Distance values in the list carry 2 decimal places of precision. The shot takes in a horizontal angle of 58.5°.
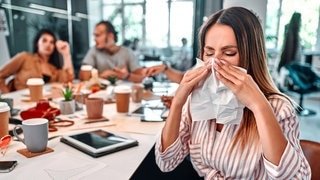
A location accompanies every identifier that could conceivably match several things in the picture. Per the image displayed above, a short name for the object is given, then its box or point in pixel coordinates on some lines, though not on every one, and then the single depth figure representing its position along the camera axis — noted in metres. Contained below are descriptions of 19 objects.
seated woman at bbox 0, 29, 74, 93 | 2.41
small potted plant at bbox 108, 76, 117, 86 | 2.21
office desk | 0.84
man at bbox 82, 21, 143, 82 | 2.74
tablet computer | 0.99
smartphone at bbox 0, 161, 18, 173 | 0.84
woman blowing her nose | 0.81
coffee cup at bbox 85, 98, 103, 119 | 1.40
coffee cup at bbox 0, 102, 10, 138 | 1.09
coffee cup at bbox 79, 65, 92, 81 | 2.26
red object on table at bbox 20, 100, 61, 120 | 1.26
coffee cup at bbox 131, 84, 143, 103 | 1.76
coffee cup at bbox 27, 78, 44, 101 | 1.74
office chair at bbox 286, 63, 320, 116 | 3.72
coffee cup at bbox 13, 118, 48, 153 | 0.97
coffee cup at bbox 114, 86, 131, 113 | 1.53
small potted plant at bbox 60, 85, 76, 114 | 1.49
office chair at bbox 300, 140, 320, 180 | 0.99
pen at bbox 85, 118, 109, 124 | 1.36
